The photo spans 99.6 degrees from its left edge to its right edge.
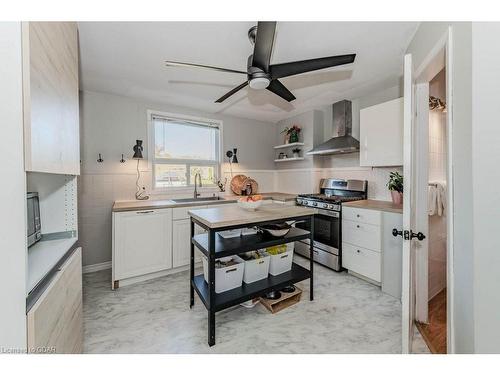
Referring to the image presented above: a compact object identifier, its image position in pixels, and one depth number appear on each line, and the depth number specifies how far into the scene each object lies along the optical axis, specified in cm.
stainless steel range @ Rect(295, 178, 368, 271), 279
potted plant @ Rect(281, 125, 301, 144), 387
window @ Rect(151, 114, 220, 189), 329
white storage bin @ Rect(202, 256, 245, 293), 178
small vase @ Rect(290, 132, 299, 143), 386
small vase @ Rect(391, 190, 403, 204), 257
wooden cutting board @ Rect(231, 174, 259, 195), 384
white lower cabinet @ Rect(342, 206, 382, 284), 239
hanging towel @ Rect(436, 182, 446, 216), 209
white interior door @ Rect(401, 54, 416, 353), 137
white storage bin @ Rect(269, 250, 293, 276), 208
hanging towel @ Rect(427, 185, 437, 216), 206
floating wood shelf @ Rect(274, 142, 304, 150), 379
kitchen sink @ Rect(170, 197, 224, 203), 321
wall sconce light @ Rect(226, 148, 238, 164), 376
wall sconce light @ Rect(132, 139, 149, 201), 287
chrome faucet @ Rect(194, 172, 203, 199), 349
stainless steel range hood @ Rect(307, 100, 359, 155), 310
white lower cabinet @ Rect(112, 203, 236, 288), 241
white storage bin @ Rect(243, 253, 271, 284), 193
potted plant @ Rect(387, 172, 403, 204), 256
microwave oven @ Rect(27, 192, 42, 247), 121
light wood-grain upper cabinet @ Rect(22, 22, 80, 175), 77
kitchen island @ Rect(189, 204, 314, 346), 161
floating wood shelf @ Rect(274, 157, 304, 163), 391
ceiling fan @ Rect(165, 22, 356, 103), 149
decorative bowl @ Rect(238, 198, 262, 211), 199
